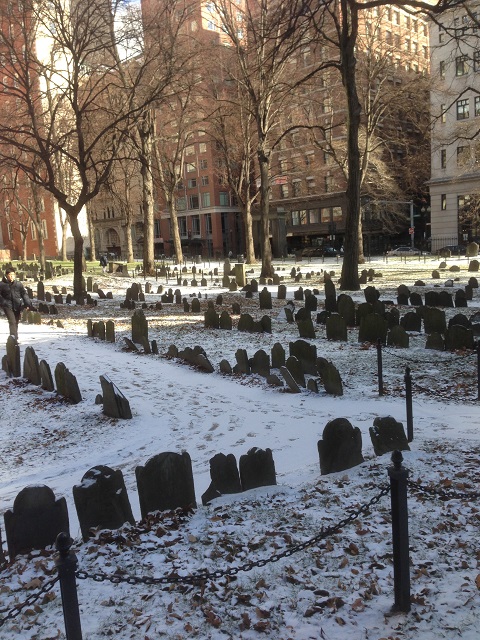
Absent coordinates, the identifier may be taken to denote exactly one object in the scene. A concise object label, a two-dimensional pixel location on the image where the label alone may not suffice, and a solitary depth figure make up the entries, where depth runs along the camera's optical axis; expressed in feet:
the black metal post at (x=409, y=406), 19.03
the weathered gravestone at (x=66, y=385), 25.61
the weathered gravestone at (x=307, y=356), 27.94
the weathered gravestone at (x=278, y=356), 28.48
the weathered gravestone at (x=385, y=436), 17.15
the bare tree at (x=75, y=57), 62.64
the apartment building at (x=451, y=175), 147.27
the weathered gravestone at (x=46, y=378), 27.91
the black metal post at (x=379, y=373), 24.00
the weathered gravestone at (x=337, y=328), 35.45
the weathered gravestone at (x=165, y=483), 13.74
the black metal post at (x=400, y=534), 9.75
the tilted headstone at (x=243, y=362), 29.04
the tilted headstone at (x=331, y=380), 24.40
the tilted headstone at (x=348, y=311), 40.41
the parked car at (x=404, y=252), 157.45
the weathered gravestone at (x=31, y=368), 29.40
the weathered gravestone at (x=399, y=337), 32.12
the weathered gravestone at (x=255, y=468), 15.10
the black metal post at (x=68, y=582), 8.30
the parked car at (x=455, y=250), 137.08
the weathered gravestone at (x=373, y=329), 33.99
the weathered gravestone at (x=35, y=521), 12.26
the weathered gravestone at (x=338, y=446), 16.05
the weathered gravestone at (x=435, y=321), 33.94
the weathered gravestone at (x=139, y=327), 38.68
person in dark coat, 39.01
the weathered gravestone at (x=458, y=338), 30.30
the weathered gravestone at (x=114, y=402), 22.89
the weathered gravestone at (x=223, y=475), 14.92
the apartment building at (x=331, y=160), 97.71
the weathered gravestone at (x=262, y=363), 28.28
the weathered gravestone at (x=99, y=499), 13.05
